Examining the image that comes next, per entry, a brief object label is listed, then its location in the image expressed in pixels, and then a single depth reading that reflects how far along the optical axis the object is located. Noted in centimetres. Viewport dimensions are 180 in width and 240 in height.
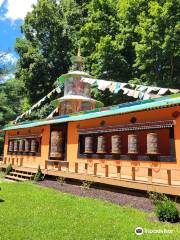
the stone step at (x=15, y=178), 2049
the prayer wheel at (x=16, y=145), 2629
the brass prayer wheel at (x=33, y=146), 2291
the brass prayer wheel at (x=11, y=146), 2744
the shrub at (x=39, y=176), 1931
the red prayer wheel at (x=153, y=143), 1339
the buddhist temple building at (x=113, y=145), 1286
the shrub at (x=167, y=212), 957
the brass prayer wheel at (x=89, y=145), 1711
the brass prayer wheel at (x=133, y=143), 1438
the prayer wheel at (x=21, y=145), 2530
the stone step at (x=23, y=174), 2058
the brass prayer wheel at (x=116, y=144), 1535
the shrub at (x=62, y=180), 1784
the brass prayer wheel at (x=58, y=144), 1967
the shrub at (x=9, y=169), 2387
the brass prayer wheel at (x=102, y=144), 1631
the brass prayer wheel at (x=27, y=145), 2398
